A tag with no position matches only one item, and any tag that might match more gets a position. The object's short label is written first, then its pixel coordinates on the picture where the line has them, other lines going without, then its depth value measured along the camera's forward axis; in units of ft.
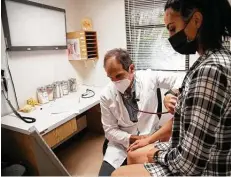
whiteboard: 6.83
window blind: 9.11
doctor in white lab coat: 4.73
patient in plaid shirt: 1.92
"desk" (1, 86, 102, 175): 5.22
